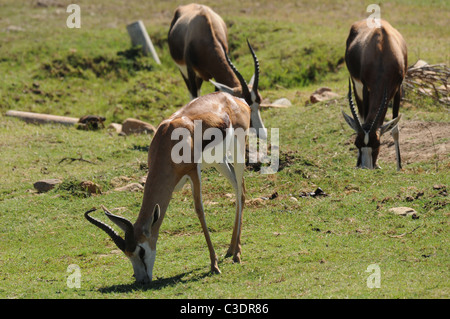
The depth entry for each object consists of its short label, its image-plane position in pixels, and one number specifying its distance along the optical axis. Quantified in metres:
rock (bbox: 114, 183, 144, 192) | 10.02
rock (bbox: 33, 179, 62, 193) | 10.48
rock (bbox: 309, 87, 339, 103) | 14.16
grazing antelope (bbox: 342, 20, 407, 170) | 9.91
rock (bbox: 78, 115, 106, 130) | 14.27
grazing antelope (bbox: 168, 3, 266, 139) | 11.71
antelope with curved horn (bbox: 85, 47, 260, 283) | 6.51
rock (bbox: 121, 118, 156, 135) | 13.64
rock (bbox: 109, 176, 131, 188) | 10.37
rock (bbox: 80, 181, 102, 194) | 10.12
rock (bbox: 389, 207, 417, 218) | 8.23
